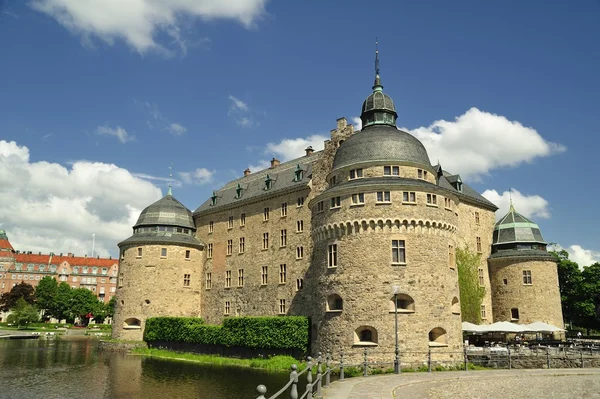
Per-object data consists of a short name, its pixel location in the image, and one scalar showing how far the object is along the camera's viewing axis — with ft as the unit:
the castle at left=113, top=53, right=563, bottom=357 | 102.27
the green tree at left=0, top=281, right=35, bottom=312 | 301.84
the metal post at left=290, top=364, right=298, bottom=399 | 33.60
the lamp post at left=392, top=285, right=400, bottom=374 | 77.17
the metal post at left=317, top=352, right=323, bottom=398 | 48.33
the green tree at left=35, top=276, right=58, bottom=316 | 293.02
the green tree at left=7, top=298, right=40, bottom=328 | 257.55
